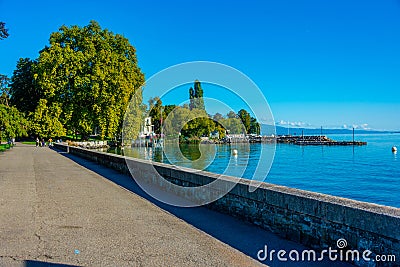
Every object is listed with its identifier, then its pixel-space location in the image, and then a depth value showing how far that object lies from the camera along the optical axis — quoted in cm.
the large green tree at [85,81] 4278
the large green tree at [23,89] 5336
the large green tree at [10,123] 3484
